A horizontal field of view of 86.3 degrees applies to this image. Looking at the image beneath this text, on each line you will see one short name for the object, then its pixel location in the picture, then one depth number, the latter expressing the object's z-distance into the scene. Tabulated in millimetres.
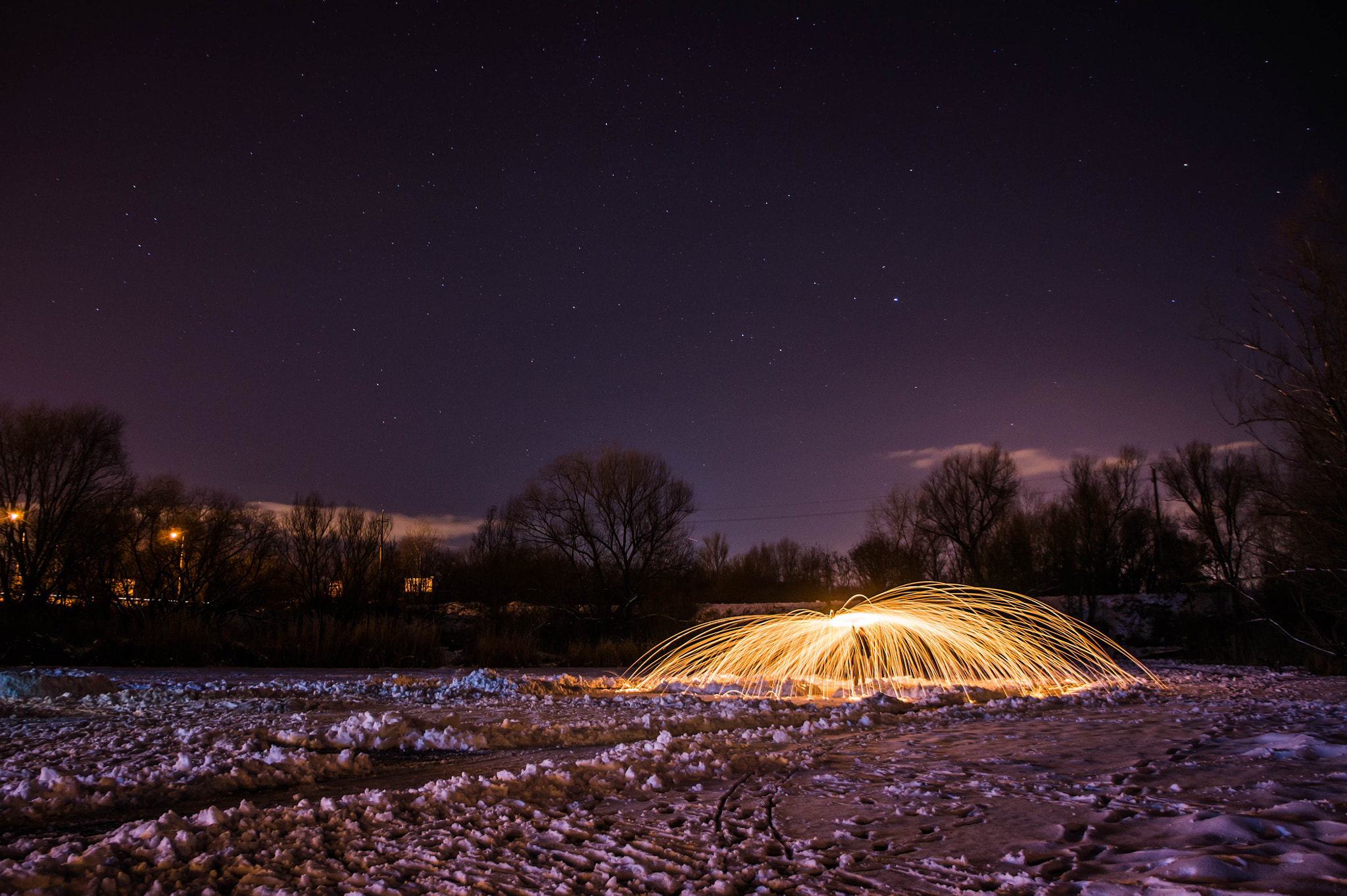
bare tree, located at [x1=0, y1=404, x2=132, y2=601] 24500
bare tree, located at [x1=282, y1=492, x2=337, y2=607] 31000
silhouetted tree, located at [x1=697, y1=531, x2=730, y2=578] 46500
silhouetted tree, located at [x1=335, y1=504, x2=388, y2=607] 29078
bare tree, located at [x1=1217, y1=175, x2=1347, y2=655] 12719
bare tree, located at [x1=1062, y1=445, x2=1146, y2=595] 35000
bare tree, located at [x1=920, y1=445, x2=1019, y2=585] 37750
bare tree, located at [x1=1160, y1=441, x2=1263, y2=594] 27750
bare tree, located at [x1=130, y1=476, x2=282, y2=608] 27250
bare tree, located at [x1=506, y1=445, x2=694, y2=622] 30703
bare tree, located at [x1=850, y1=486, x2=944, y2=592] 37469
